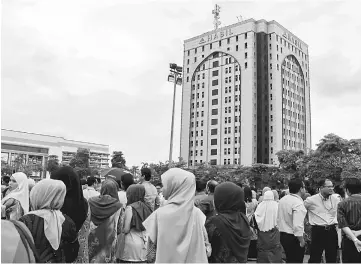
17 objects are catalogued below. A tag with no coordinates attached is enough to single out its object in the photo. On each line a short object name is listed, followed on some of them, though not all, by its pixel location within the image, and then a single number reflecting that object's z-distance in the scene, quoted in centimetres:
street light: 2784
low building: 6788
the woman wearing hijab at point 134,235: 398
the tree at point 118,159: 5030
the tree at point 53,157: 6461
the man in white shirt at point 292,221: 495
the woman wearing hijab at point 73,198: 348
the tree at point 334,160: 2600
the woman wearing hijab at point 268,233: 489
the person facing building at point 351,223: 390
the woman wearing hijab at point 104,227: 396
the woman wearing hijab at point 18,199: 330
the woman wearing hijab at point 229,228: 287
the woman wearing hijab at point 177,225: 260
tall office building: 5538
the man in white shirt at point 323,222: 527
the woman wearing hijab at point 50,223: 269
